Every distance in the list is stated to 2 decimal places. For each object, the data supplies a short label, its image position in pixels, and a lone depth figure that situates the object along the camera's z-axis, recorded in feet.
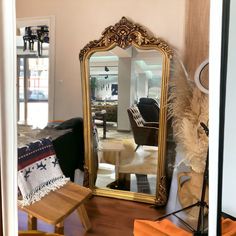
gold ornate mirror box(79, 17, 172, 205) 6.79
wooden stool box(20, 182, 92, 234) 4.32
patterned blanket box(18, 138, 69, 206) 4.47
